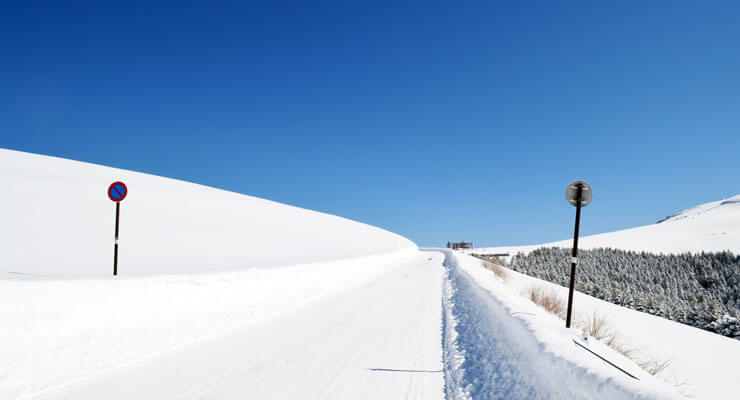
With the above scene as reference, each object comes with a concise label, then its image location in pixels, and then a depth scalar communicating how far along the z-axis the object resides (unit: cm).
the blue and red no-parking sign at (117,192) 875
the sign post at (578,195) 707
